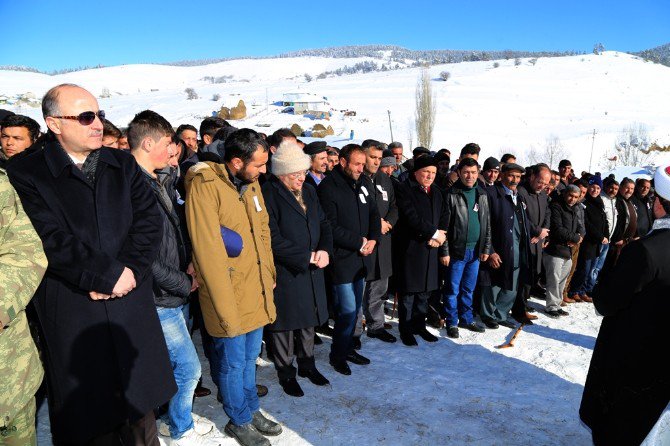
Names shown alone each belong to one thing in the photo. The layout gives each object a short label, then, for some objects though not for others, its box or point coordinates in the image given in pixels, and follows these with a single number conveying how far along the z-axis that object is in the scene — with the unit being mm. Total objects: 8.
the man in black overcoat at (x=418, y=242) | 4746
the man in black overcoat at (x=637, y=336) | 2061
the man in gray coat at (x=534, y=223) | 5574
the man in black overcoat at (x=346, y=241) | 4139
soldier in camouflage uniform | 1700
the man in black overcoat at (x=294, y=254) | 3443
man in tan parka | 2660
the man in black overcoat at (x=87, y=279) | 1943
